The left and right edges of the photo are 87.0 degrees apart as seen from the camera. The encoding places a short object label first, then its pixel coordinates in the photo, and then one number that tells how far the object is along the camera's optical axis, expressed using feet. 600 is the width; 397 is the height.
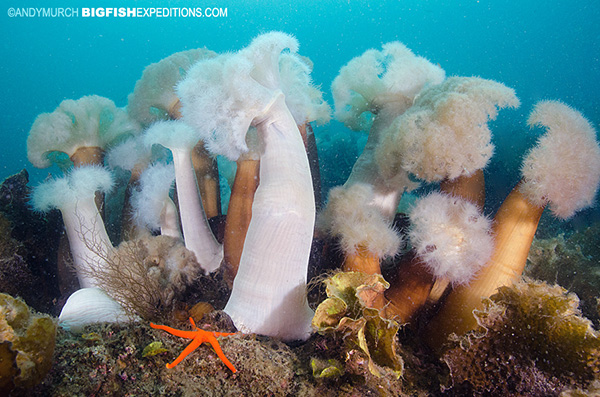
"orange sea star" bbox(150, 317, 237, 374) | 1.23
